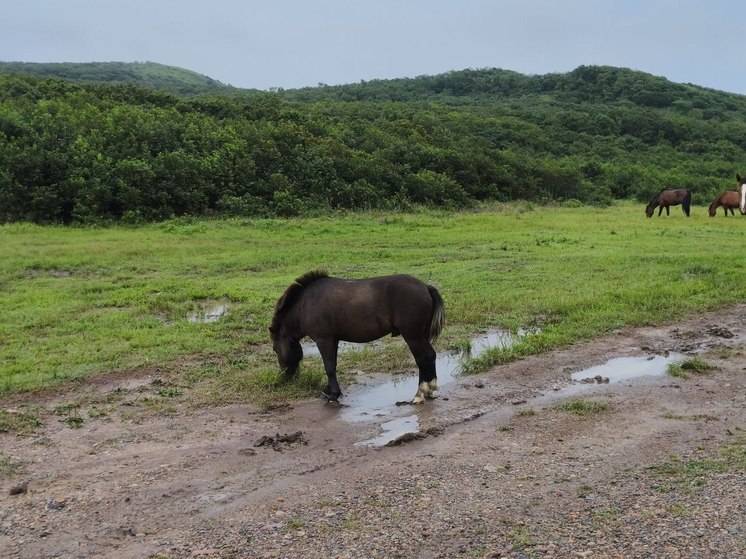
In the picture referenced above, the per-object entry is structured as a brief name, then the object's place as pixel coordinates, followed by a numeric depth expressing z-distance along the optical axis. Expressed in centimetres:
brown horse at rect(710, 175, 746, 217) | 2764
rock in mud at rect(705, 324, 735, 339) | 1030
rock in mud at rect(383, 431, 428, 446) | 645
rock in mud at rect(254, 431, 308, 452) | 645
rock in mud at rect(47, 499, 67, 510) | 520
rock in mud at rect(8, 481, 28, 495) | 543
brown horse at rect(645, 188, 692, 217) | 3025
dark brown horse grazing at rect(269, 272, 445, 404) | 771
